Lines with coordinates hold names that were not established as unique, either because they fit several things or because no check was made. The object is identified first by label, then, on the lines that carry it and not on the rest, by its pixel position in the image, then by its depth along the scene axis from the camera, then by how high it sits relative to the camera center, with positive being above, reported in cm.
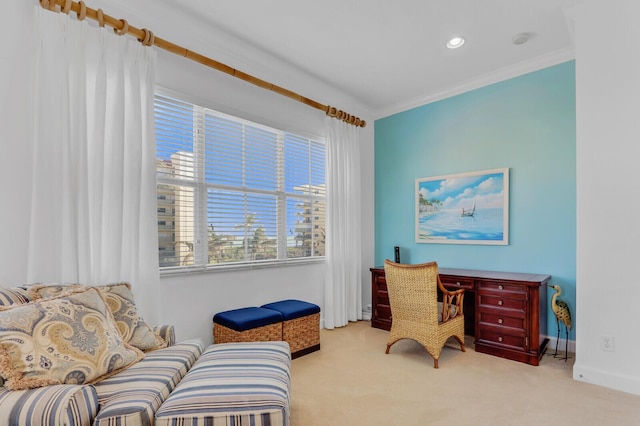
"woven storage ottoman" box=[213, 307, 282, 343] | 273 -91
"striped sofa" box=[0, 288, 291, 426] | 121 -76
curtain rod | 210 +126
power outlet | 247 -94
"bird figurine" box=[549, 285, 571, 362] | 297 -84
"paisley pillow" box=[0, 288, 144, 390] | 134 -56
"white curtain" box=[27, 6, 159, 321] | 204 +36
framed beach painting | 362 +6
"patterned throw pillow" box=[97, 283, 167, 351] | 192 -60
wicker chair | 287 -84
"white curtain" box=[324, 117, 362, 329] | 404 -16
